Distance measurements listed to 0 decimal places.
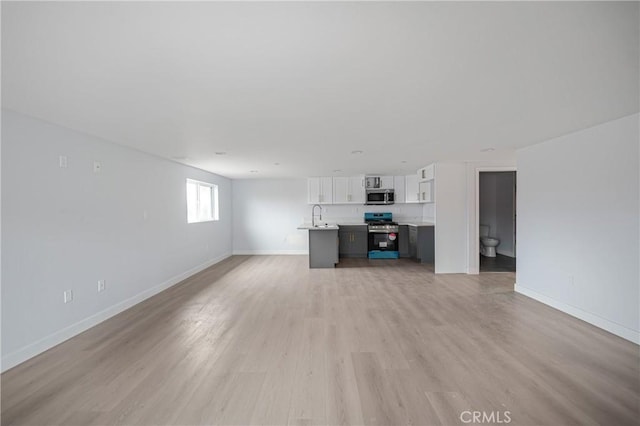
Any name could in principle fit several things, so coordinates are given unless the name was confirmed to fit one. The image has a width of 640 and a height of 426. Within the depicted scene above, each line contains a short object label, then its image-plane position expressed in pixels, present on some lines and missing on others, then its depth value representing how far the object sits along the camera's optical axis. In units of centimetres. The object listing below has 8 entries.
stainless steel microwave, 757
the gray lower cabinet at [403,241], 741
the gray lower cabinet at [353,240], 752
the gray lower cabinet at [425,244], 668
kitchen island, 629
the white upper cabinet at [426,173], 572
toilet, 716
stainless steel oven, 732
